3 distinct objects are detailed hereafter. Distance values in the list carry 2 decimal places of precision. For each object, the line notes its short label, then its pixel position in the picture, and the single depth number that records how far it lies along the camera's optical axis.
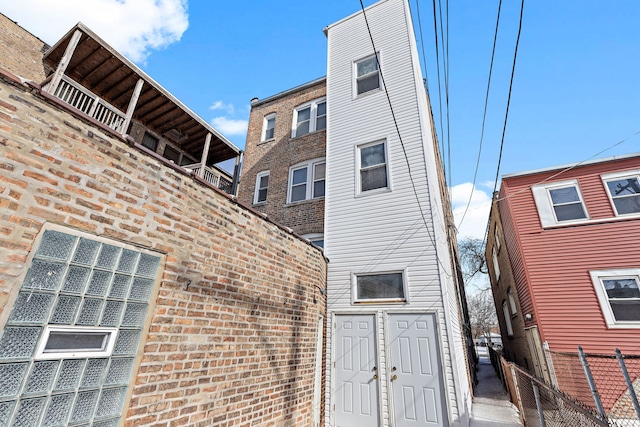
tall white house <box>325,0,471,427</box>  5.71
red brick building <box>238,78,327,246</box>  9.07
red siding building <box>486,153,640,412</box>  8.03
